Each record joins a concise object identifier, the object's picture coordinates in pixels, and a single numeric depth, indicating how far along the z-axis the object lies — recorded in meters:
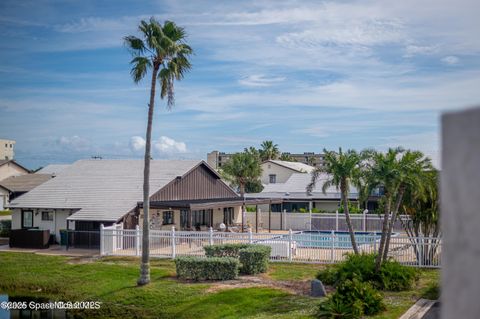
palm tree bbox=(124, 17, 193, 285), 20.17
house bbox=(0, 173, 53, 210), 62.84
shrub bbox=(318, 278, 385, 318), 15.42
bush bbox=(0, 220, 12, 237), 36.59
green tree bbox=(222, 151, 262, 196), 51.84
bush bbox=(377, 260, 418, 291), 19.03
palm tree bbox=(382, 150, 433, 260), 19.31
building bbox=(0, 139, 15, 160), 145.29
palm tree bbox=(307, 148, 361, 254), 21.31
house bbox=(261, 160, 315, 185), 65.06
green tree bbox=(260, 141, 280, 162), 85.19
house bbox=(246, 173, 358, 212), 46.50
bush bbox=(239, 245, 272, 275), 22.28
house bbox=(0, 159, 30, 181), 72.75
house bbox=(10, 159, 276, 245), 31.39
